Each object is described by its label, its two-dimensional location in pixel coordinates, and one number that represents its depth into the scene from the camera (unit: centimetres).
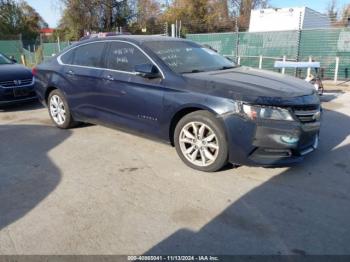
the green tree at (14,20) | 4116
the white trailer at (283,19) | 1886
